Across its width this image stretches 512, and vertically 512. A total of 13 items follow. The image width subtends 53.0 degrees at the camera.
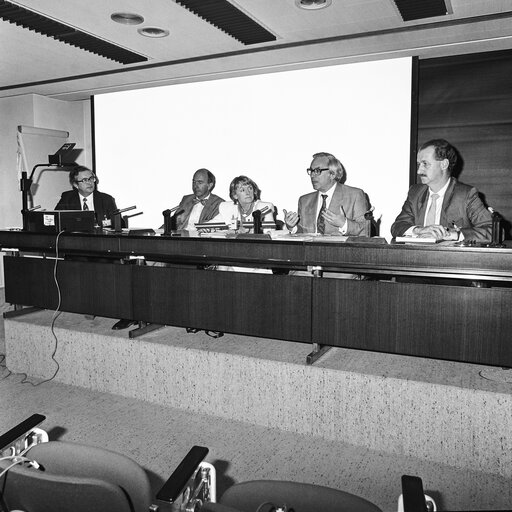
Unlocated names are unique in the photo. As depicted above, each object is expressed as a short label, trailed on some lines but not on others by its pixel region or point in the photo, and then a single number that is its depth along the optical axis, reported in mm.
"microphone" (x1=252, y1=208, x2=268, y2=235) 3199
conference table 2465
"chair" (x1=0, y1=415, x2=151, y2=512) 1046
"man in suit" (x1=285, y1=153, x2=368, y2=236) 3969
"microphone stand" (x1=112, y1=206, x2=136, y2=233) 3633
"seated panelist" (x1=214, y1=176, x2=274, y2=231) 4477
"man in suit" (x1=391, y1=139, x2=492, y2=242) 3451
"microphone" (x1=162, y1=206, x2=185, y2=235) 3512
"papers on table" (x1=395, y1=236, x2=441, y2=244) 2633
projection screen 5020
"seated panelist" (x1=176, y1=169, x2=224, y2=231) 5027
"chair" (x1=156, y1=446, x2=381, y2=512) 1131
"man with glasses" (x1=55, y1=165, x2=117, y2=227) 5133
